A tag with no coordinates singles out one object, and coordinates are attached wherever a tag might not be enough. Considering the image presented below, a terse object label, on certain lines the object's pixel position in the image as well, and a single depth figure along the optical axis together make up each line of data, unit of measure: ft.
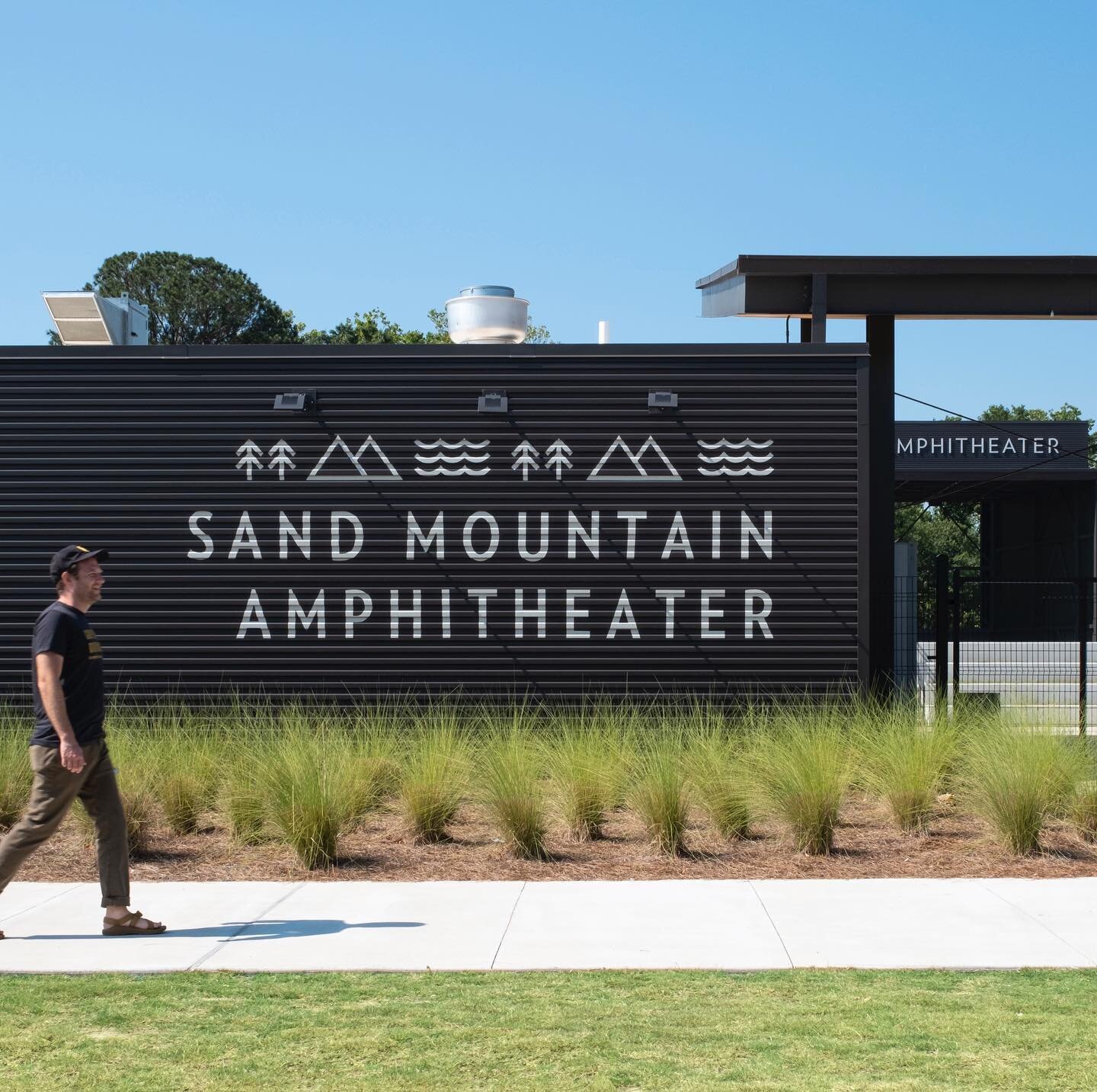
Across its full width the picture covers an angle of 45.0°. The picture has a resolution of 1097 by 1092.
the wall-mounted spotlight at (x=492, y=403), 43.62
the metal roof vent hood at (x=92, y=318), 46.68
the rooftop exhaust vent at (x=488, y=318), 46.06
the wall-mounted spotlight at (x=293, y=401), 43.68
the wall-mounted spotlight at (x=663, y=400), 43.37
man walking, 22.89
